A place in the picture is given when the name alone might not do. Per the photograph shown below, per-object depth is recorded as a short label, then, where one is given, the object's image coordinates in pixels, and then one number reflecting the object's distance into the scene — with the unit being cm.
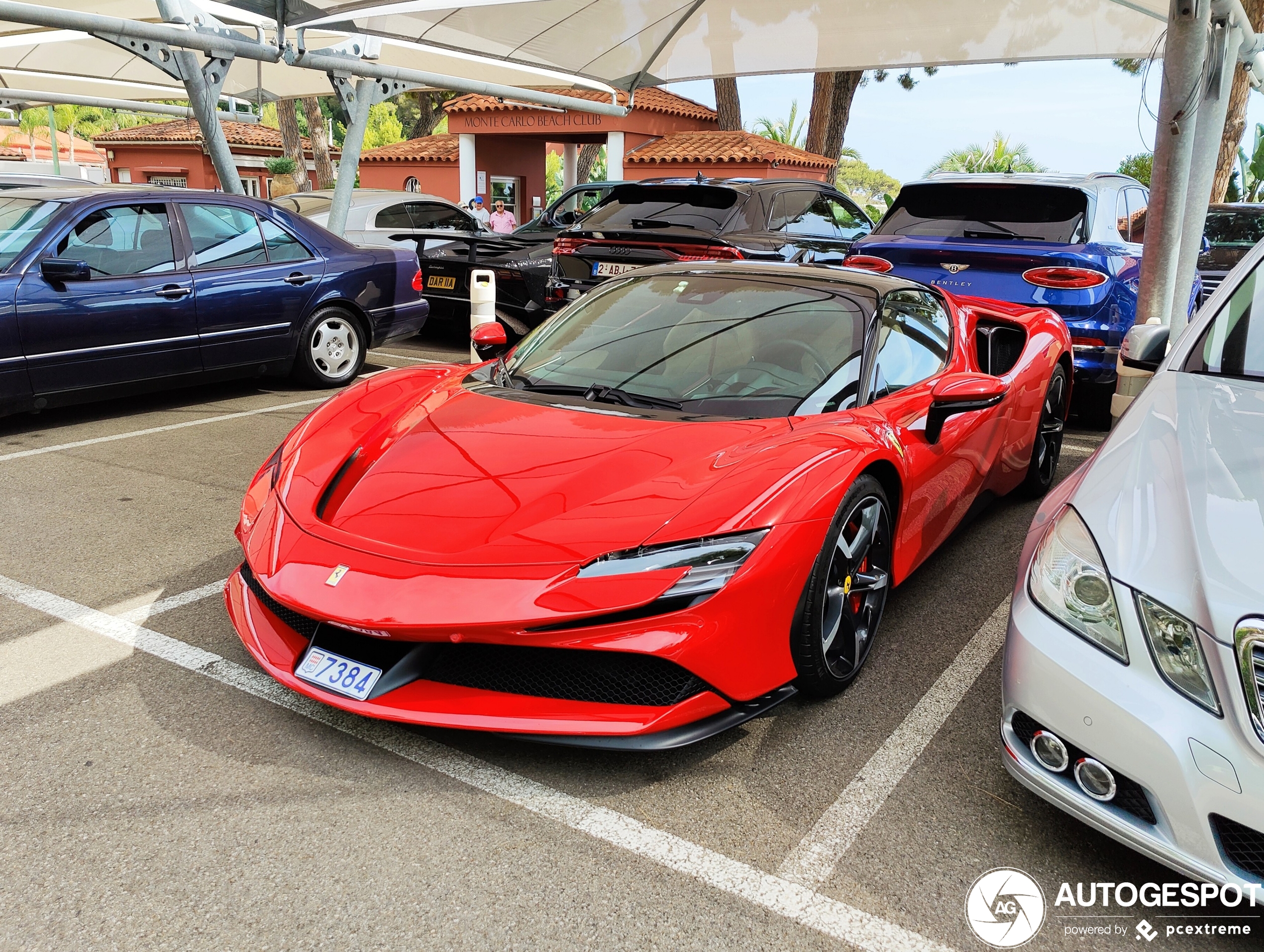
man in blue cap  1767
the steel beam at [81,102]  1666
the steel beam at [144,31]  748
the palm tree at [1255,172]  2452
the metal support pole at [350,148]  955
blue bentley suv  621
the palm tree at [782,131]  3691
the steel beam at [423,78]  935
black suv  760
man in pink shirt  1752
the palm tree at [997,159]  3653
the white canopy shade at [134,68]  1193
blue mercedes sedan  579
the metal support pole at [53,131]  2662
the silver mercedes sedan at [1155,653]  187
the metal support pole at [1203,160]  734
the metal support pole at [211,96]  882
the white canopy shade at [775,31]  1033
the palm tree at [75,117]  5131
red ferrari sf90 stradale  239
